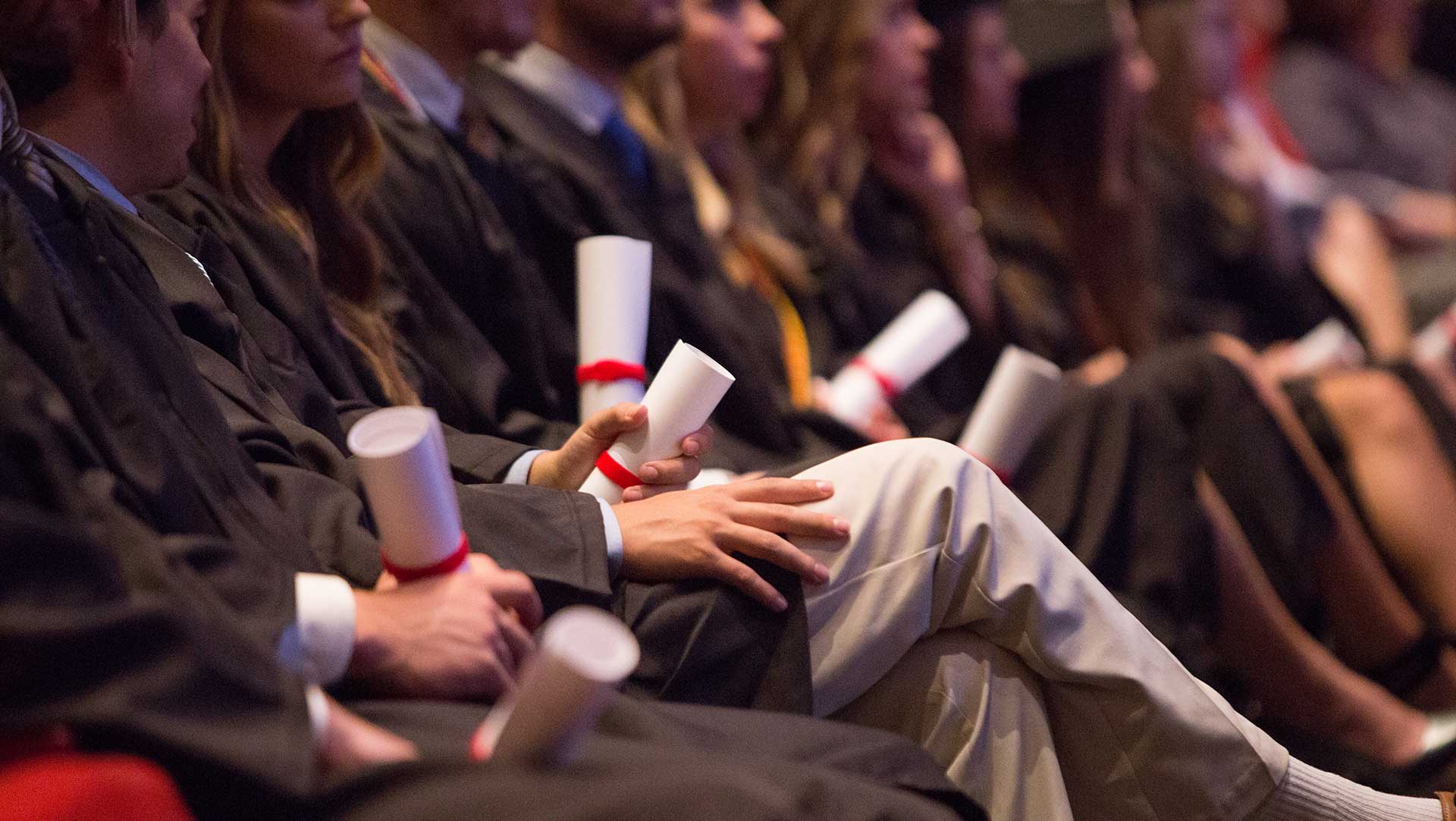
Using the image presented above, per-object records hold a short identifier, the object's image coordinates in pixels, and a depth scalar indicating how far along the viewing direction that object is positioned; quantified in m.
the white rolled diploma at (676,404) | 4.32
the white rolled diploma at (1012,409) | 4.73
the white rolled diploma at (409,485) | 3.99
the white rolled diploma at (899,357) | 5.07
